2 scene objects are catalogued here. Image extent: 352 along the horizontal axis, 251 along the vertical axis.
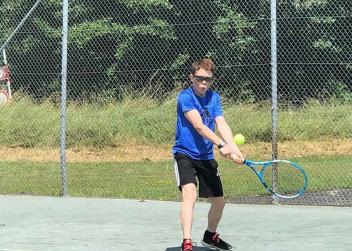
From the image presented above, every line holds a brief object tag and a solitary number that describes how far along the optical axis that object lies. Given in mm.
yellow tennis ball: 14331
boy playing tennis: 12872
